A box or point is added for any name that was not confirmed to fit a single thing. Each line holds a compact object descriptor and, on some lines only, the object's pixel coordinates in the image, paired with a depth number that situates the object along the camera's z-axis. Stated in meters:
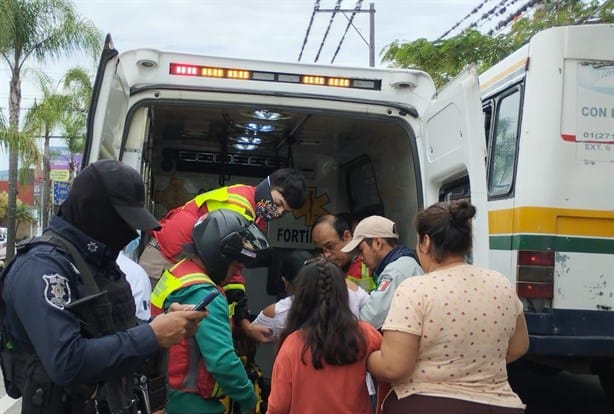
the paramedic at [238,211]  3.83
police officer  2.04
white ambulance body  3.46
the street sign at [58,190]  14.61
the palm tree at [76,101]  20.59
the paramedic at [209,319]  2.77
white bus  4.39
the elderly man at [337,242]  4.49
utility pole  16.52
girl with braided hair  2.62
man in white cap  3.30
